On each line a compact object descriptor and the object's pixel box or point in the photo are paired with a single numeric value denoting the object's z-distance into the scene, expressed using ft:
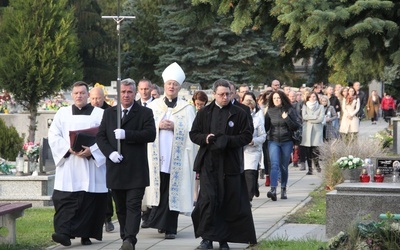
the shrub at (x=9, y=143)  74.34
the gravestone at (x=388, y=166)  44.50
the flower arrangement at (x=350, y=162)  48.52
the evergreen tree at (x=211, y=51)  173.17
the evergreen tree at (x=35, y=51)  104.94
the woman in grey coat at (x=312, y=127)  74.23
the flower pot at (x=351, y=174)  48.05
